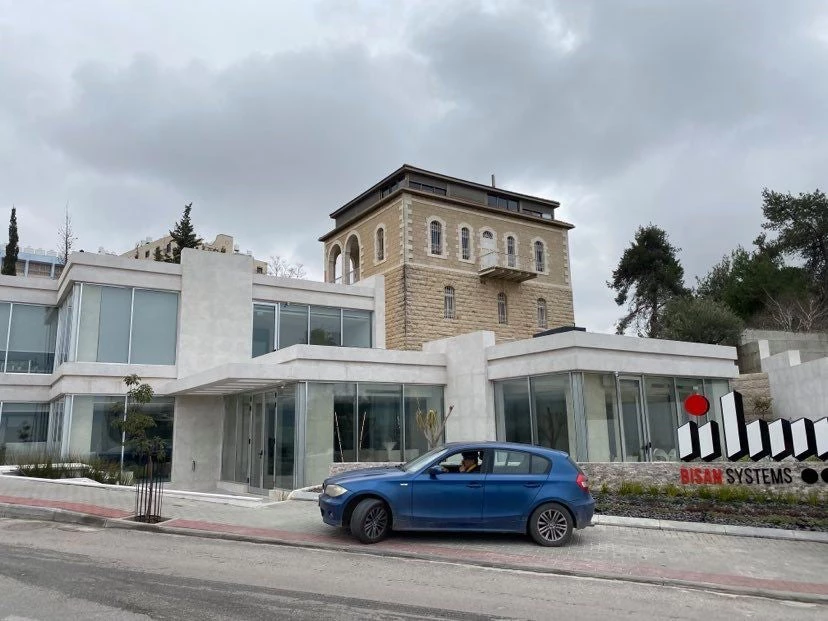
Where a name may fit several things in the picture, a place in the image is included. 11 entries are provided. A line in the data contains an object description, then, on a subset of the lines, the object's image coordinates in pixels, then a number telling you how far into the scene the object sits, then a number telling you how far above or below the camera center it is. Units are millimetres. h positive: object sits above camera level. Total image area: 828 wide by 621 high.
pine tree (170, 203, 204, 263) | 43875 +13865
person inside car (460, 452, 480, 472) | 9711 -348
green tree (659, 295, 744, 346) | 32000 +5329
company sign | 12625 -78
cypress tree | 38469 +11479
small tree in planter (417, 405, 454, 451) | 19344 +377
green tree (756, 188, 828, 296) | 39344 +12244
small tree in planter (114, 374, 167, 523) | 11305 +211
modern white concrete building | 17062 +1760
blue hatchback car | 9398 -863
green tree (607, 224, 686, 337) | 45344 +11025
